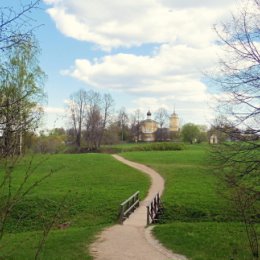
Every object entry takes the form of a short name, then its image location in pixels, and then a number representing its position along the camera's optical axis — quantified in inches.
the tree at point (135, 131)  4175.7
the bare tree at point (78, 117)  3309.5
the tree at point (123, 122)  4101.9
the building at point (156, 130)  4210.1
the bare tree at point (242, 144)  491.0
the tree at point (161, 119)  4560.0
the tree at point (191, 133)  3587.8
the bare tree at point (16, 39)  218.4
